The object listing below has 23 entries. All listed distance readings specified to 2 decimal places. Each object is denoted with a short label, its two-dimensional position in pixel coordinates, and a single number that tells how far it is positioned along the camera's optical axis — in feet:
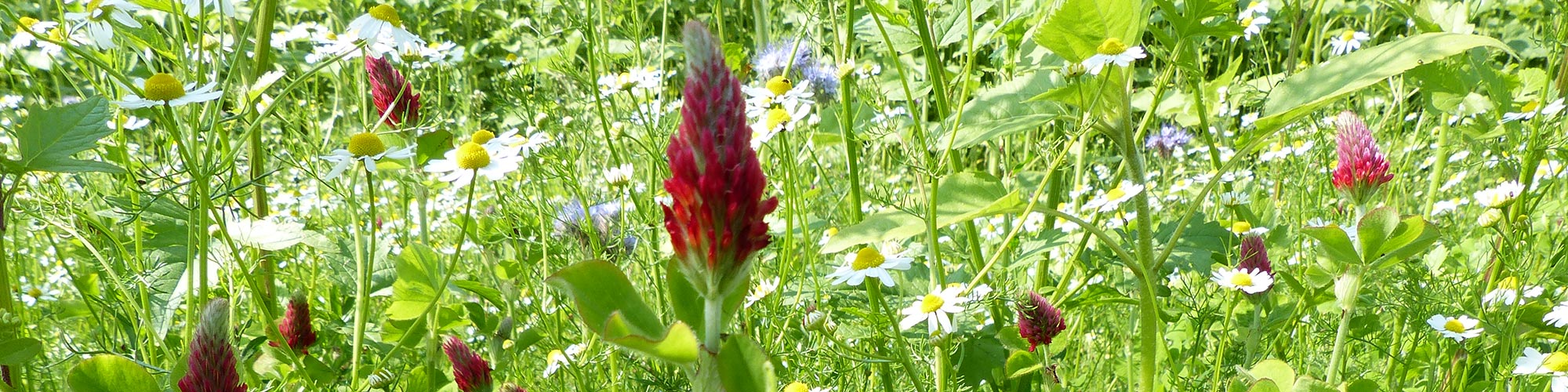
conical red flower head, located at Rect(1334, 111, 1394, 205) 2.63
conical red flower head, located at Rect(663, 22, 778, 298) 1.45
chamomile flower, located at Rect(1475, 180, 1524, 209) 2.64
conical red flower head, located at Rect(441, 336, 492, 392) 2.65
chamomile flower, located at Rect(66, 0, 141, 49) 2.51
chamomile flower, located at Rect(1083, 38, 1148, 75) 2.30
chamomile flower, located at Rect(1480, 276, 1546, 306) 2.64
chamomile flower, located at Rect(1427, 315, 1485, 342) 2.59
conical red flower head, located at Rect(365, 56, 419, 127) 2.72
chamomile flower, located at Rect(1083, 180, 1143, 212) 2.73
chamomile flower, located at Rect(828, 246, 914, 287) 2.51
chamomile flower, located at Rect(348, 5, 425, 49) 2.69
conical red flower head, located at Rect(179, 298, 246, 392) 1.97
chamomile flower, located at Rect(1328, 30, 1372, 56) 3.76
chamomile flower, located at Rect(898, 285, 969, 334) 2.49
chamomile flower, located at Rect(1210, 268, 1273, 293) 2.60
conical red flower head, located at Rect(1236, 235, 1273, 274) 2.66
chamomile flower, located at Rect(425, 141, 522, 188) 2.50
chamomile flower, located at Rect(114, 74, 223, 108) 2.34
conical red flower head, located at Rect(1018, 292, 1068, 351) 2.56
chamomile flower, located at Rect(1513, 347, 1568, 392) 2.47
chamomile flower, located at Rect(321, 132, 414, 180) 2.44
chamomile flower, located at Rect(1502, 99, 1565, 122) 2.72
